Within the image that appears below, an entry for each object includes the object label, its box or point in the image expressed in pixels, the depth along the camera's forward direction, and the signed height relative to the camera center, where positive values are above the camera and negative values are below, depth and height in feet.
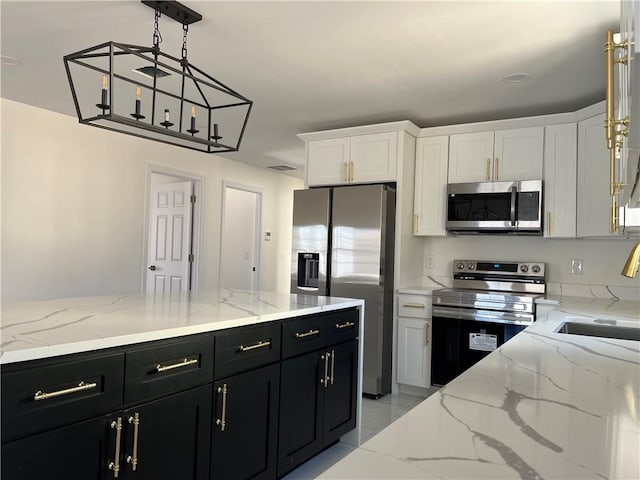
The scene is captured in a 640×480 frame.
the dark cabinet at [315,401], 7.34 -2.56
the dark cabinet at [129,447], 4.24 -2.06
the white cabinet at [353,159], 13.05 +2.69
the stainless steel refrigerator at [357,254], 12.51 -0.06
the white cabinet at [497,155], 11.96 +2.69
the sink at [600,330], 6.79 -1.04
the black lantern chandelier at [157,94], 6.55 +3.86
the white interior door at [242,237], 20.77 +0.56
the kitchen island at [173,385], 4.32 -1.62
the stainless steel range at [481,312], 11.30 -1.34
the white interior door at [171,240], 18.26 +0.25
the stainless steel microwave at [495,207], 11.80 +1.30
